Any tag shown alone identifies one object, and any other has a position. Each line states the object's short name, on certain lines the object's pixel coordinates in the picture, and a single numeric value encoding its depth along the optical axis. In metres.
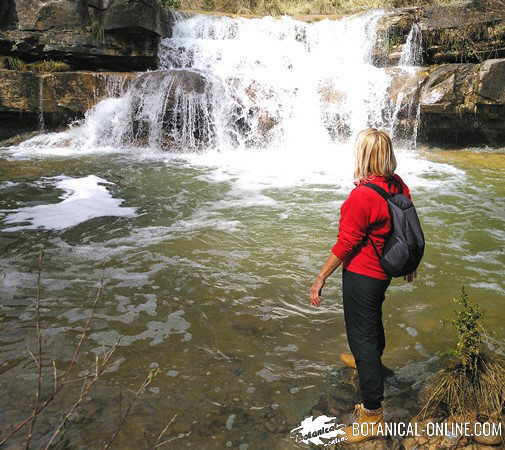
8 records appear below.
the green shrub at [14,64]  11.97
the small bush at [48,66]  12.12
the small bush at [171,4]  14.95
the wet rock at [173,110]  11.45
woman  2.22
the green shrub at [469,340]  2.37
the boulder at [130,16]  12.41
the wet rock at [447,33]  11.62
